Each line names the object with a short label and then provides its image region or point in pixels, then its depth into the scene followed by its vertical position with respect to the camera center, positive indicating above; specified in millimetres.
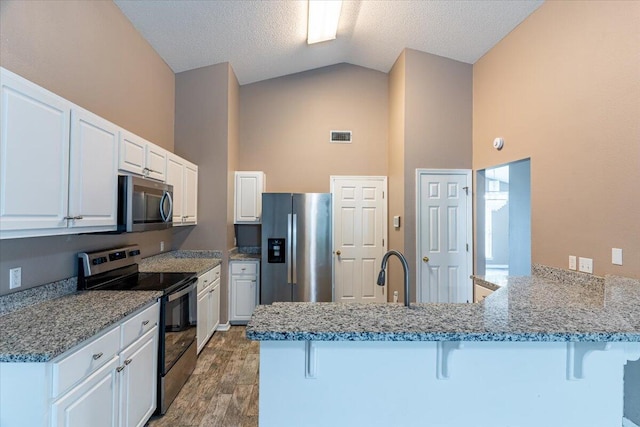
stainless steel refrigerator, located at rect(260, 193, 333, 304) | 4000 -396
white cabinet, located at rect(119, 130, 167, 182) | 2312 +524
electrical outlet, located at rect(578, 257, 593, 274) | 2322 -349
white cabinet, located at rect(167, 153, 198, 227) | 3262 +356
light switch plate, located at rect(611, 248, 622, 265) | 2104 -251
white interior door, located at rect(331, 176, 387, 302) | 4629 -258
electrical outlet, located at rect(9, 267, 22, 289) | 1688 -336
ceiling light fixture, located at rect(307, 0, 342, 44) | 3225 +2306
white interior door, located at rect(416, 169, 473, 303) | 4043 -207
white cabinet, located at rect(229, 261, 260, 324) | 4102 -941
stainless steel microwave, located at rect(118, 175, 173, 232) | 2242 +117
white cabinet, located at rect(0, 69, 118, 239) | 1387 +292
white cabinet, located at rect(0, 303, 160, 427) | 1224 -790
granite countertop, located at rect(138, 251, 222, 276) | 3033 -496
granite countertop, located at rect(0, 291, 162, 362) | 1234 -522
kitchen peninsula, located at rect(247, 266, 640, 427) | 1194 -634
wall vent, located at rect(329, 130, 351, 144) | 4844 +1345
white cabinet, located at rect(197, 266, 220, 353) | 3164 -984
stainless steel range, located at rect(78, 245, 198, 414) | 2236 -622
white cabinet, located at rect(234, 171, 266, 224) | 4383 +319
